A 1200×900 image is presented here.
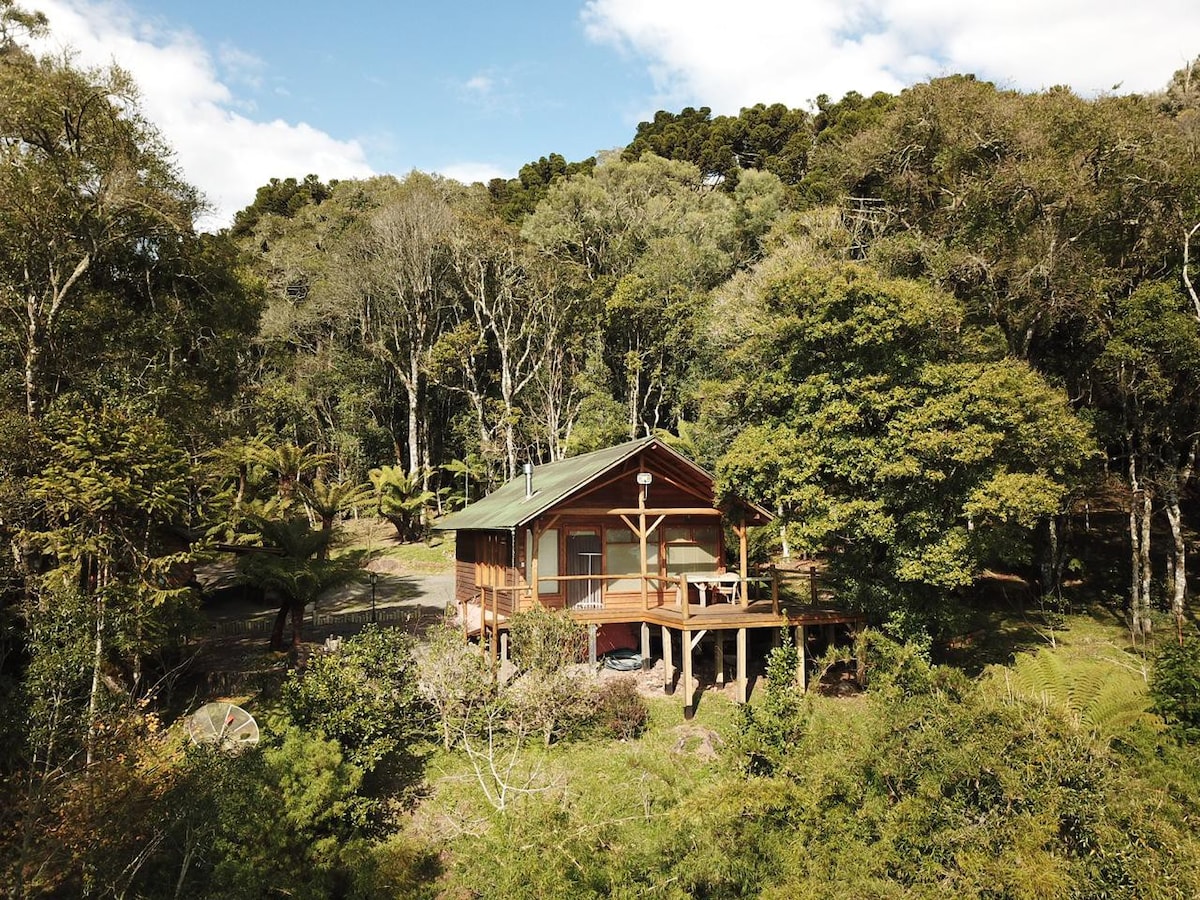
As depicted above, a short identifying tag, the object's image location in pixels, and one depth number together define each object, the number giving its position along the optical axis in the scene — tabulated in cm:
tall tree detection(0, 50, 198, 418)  1266
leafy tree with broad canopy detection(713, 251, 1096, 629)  1324
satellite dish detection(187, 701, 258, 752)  1133
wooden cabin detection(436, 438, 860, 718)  1482
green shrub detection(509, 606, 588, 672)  1243
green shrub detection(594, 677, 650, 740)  1314
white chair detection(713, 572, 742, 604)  1644
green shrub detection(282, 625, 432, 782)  1101
